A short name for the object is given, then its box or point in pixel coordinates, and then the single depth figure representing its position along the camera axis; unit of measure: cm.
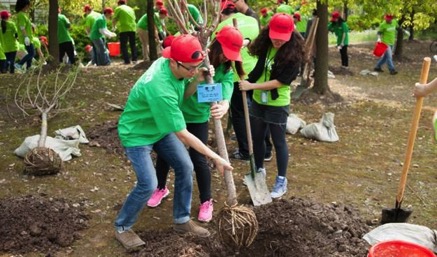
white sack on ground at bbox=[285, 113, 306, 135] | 626
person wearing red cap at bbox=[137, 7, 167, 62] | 1084
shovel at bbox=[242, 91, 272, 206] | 405
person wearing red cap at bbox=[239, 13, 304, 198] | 395
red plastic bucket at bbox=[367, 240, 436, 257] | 289
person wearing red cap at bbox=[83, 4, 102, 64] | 1161
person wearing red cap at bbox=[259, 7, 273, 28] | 1230
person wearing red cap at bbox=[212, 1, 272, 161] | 471
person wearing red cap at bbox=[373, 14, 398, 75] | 1121
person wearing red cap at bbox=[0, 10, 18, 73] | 996
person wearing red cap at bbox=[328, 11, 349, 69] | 1162
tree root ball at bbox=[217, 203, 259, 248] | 317
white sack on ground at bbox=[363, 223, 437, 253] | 329
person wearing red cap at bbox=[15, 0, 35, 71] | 920
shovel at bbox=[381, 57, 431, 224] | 340
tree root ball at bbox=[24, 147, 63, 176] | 448
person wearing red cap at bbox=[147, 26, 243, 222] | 332
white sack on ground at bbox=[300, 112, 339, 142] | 605
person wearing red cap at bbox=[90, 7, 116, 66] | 1145
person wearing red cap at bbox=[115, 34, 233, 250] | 291
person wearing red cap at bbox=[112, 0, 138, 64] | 1137
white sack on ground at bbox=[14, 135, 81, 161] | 490
